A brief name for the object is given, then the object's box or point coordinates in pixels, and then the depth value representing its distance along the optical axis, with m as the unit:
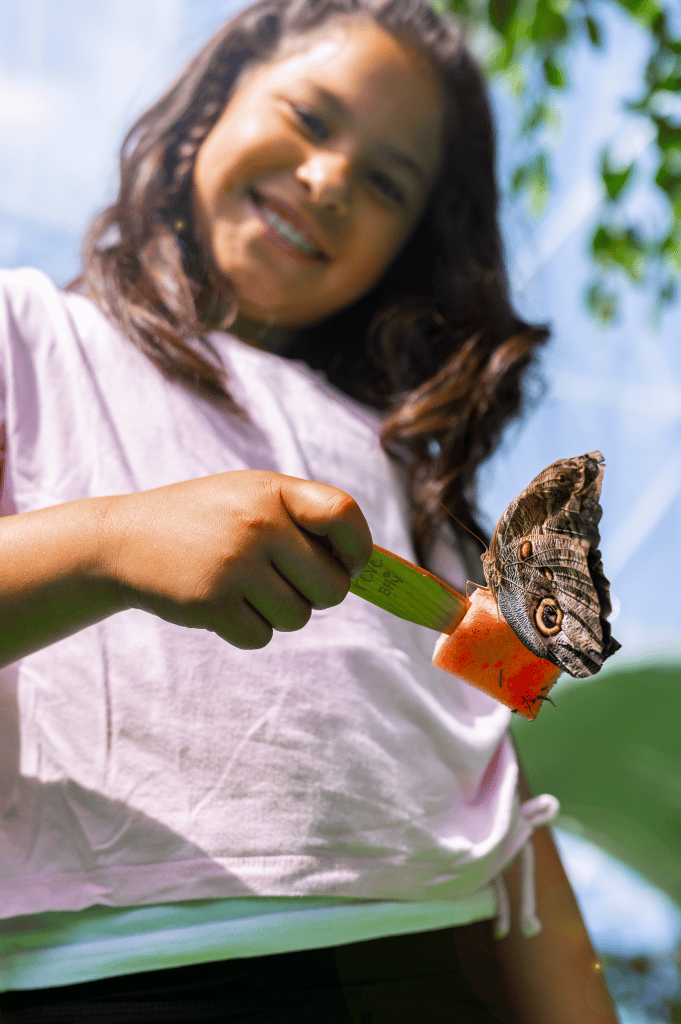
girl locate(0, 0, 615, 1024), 0.45
